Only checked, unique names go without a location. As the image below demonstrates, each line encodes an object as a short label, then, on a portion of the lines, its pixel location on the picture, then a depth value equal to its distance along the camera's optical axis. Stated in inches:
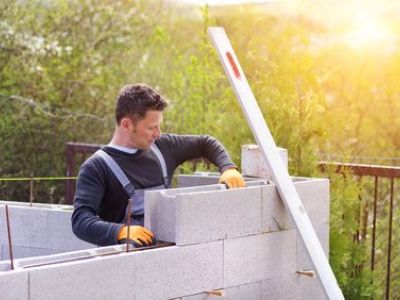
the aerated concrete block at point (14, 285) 116.6
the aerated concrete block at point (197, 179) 179.3
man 156.9
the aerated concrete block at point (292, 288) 161.9
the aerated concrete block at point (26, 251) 181.2
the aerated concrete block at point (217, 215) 143.3
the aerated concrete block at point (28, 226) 179.0
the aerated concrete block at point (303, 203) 161.2
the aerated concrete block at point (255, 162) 174.2
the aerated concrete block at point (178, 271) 136.6
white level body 154.1
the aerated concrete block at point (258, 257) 152.5
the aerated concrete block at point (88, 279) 121.3
